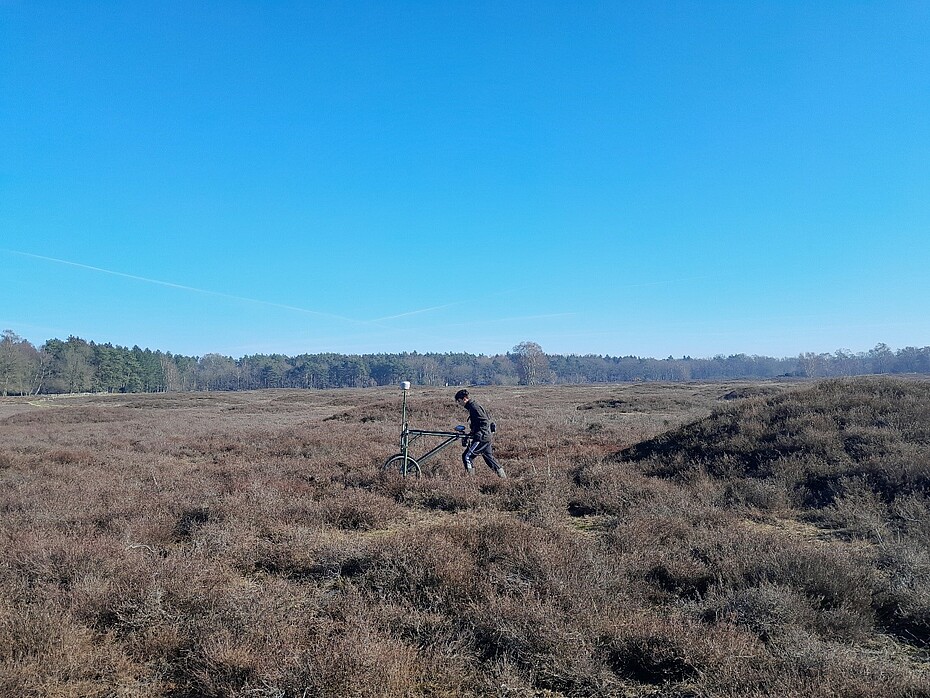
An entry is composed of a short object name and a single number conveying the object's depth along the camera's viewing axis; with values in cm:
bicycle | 996
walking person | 1025
